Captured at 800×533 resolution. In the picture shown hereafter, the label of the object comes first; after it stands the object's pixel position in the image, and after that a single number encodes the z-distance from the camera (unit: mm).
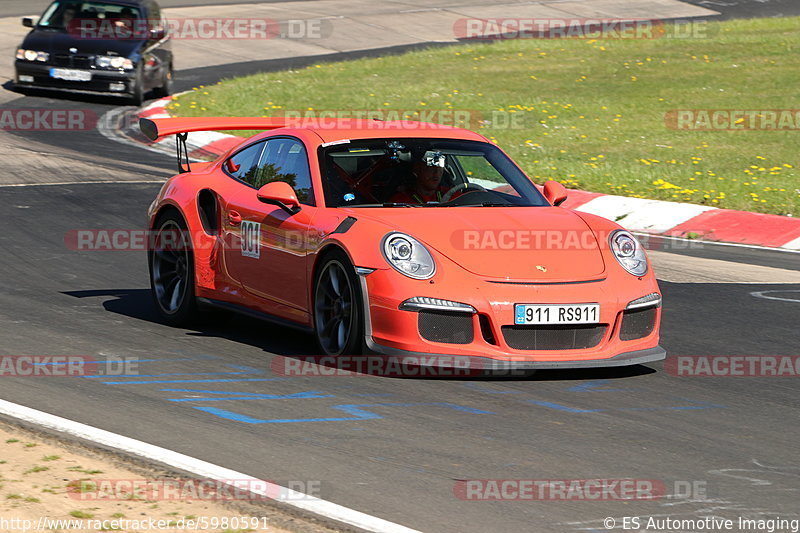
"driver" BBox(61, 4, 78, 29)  44937
